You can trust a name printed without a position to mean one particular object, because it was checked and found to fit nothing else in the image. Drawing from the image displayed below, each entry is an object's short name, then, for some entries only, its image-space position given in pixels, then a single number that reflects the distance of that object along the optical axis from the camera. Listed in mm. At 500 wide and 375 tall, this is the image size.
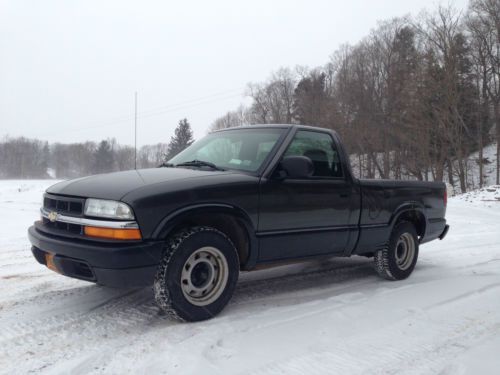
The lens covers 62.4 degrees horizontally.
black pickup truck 3154
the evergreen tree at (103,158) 85250
